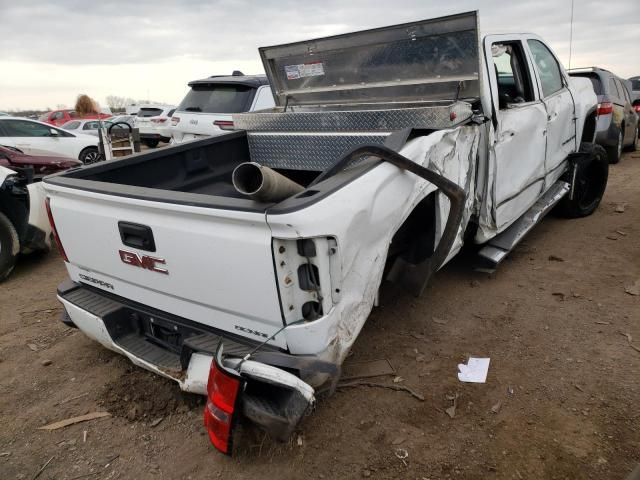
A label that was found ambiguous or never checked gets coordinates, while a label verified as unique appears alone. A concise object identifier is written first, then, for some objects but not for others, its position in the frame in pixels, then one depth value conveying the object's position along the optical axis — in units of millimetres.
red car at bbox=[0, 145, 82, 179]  7320
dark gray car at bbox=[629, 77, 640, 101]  13169
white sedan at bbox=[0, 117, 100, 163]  10938
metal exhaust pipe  2094
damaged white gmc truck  2150
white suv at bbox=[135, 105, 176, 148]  13738
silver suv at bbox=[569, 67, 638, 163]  8281
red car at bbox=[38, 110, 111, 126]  19125
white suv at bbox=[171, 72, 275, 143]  7090
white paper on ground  2994
